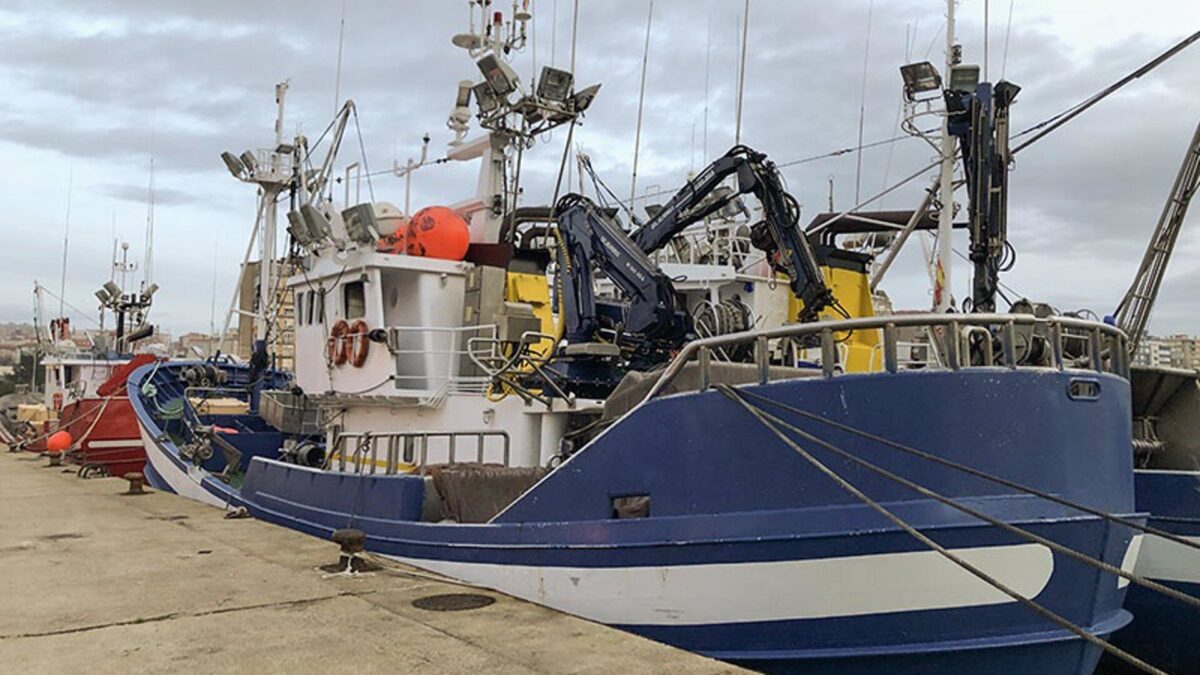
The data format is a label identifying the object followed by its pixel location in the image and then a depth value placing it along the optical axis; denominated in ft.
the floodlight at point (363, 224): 32.58
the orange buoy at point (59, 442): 61.46
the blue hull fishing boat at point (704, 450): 16.08
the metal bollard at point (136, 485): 44.50
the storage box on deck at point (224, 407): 56.44
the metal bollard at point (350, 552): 23.93
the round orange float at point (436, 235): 34.45
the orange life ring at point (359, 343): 32.60
